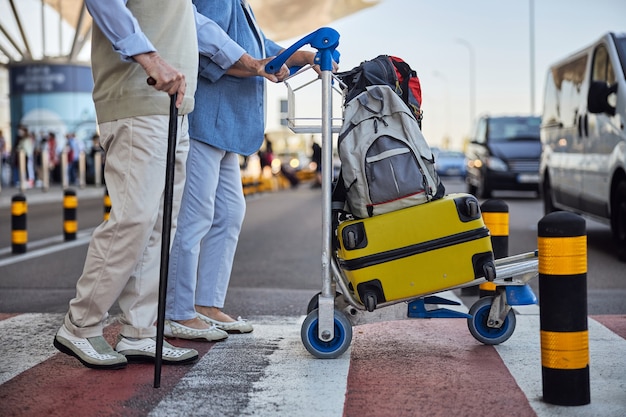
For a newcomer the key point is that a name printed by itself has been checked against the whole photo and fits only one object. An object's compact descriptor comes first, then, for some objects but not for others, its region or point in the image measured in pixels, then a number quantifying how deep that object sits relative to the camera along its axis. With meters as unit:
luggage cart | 4.23
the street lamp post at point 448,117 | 84.19
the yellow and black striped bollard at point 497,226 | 5.81
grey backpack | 4.13
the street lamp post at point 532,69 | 46.65
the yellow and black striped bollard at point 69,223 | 11.48
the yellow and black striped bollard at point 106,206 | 10.61
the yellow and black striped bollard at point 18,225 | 9.88
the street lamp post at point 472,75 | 70.94
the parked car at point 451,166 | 42.44
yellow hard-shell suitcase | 4.14
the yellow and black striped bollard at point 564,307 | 3.40
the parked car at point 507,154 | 21.11
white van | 9.16
